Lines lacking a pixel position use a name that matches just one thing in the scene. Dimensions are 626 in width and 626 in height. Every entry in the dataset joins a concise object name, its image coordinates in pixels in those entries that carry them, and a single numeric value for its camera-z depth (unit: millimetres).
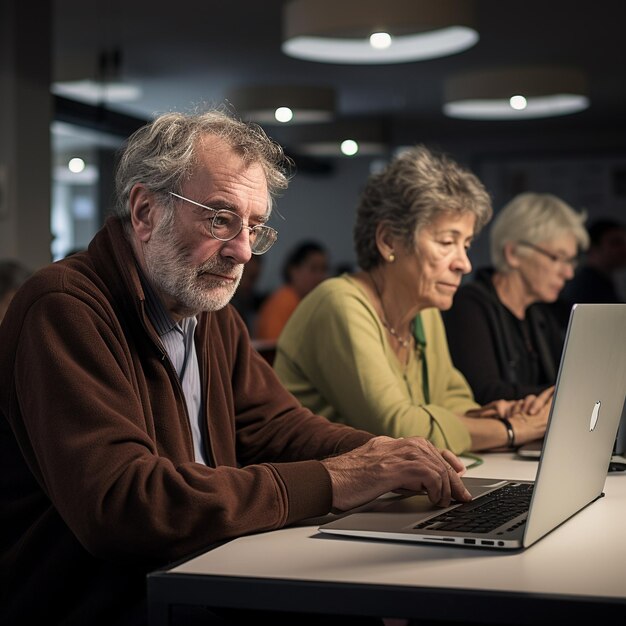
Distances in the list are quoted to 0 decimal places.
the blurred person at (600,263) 6648
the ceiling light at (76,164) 9118
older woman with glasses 3268
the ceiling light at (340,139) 11142
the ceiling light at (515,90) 7703
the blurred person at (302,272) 8227
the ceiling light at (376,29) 4547
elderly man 1463
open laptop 1415
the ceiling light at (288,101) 8289
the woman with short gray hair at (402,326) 2400
